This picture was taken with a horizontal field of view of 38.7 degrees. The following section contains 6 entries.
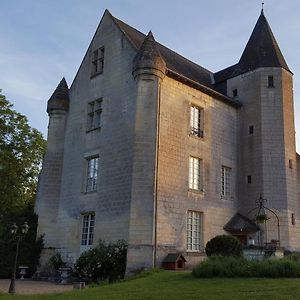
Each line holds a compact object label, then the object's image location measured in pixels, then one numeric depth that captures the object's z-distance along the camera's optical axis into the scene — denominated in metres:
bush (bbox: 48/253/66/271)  21.84
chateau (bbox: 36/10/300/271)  19.72
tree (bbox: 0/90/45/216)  27.77
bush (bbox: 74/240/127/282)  18.61
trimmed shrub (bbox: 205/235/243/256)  18.25
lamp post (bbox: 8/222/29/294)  14.78
